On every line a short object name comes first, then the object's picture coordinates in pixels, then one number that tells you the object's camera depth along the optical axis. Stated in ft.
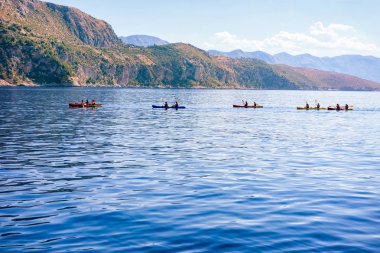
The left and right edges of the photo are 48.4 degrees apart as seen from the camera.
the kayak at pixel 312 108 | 391.04
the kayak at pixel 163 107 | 357.41
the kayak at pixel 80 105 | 338.54
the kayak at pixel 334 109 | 390.34
